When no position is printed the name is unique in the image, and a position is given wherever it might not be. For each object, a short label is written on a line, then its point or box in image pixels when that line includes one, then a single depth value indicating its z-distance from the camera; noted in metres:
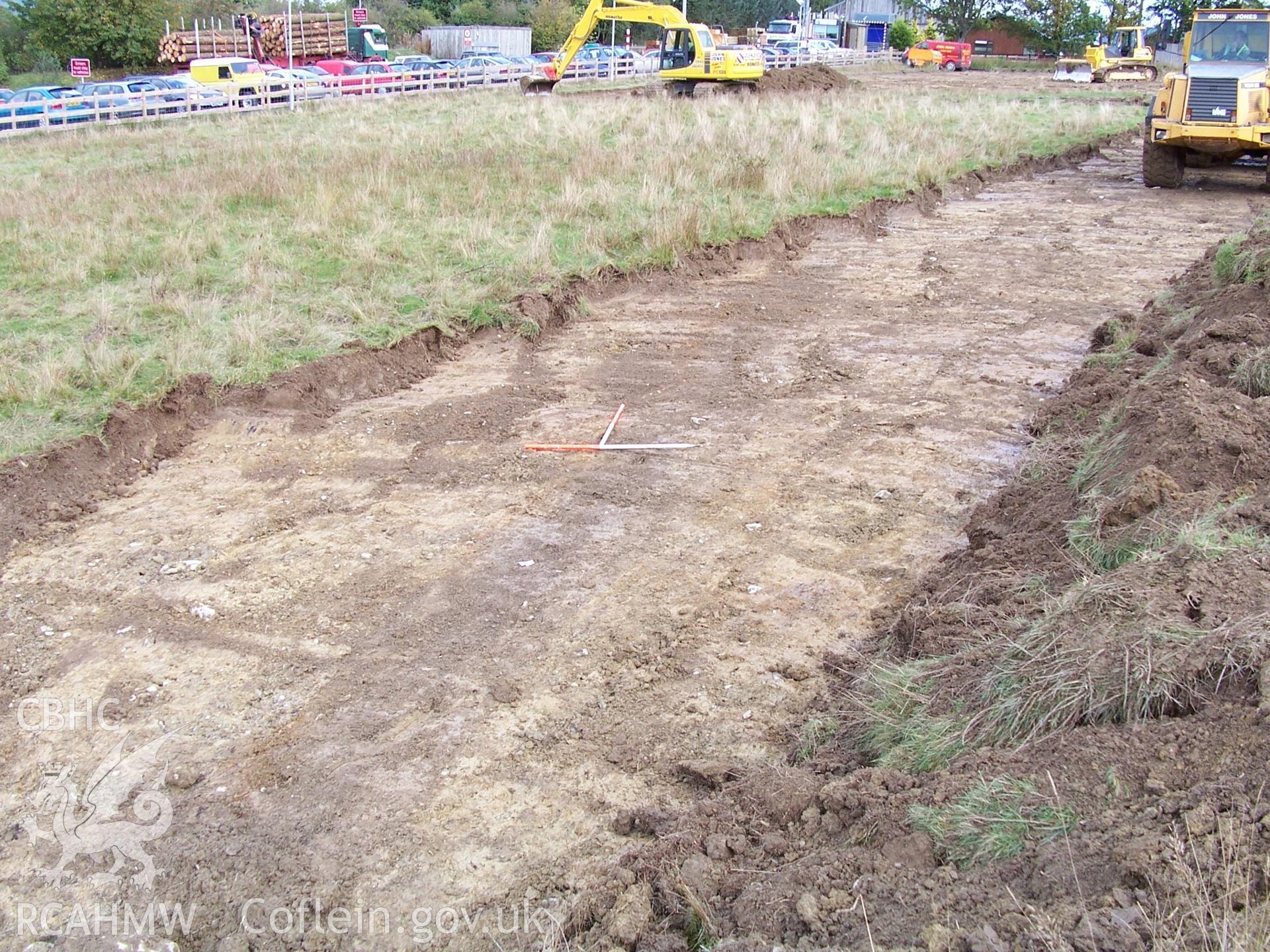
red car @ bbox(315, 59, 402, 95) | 34.97
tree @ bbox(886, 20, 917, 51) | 69.38
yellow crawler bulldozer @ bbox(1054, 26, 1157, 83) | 45.53
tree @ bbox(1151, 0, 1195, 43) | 60.91
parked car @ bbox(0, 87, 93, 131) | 25.81
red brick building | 72.36
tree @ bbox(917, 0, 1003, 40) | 71.50
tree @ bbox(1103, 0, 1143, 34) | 65.62
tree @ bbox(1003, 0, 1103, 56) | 67.31
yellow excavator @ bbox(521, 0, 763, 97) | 31.28
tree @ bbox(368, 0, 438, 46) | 66.06
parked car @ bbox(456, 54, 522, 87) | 38.44
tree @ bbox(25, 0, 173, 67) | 46.03
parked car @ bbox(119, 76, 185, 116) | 29.36
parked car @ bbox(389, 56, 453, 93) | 36.12
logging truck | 46.25
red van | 58.94
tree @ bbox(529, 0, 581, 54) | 62.22
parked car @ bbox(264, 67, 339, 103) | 32.72
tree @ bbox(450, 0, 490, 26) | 67.31
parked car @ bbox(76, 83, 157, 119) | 27.89
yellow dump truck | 16.81
